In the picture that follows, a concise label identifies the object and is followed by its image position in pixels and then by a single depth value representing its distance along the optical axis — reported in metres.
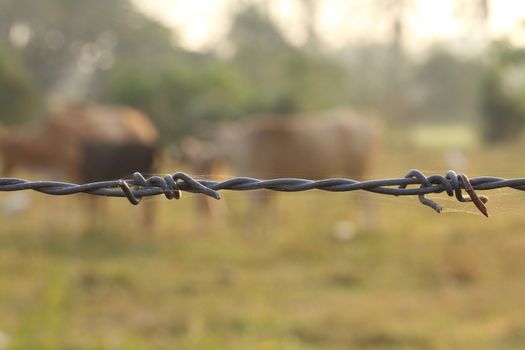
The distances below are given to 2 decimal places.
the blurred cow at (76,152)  15.41
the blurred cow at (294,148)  16.44
